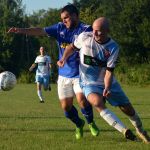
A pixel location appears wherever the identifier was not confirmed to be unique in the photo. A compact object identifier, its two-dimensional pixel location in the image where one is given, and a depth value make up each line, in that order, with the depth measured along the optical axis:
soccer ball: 14.68
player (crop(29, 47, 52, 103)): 28.92
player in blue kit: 12.68
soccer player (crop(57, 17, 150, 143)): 10.95
